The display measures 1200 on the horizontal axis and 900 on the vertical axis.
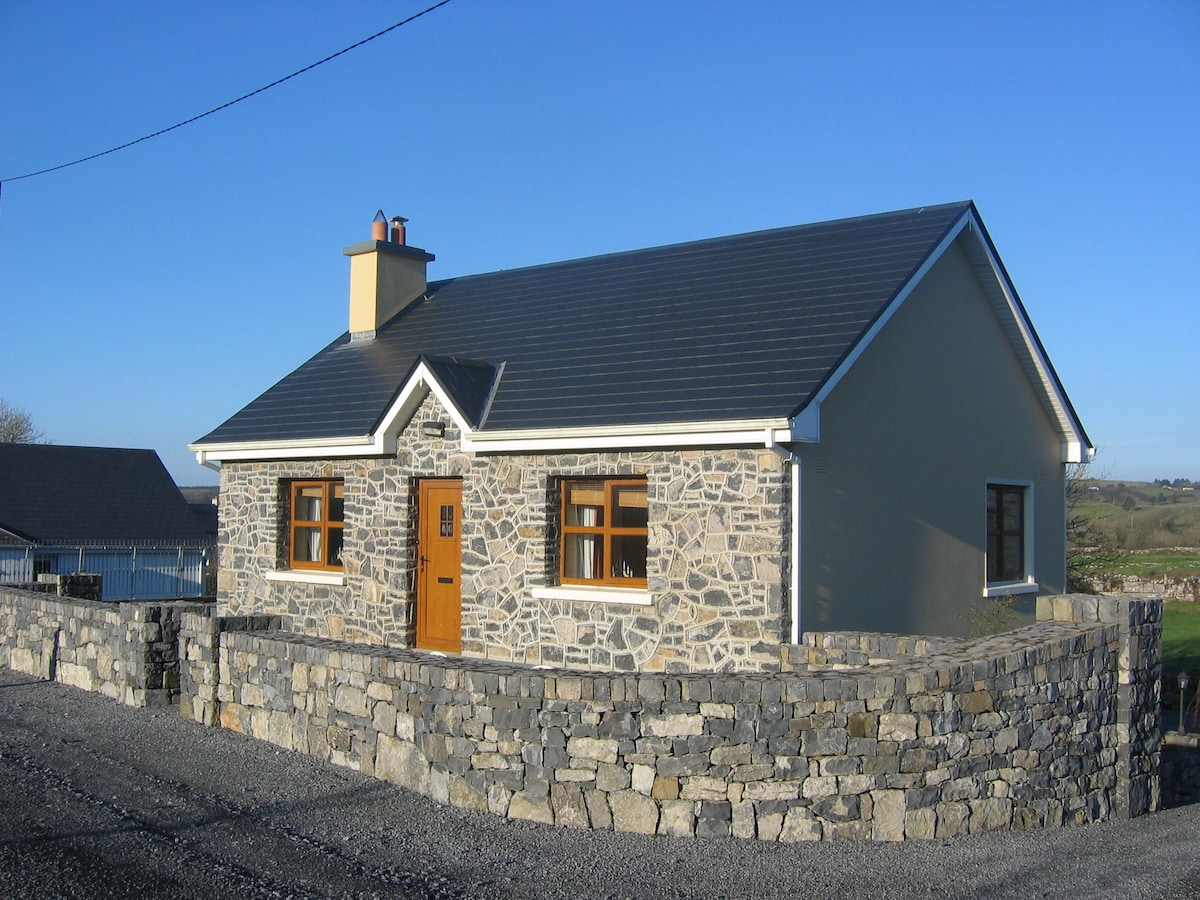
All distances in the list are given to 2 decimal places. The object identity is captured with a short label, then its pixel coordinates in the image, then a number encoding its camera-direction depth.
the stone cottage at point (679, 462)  11.31
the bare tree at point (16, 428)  59.41
